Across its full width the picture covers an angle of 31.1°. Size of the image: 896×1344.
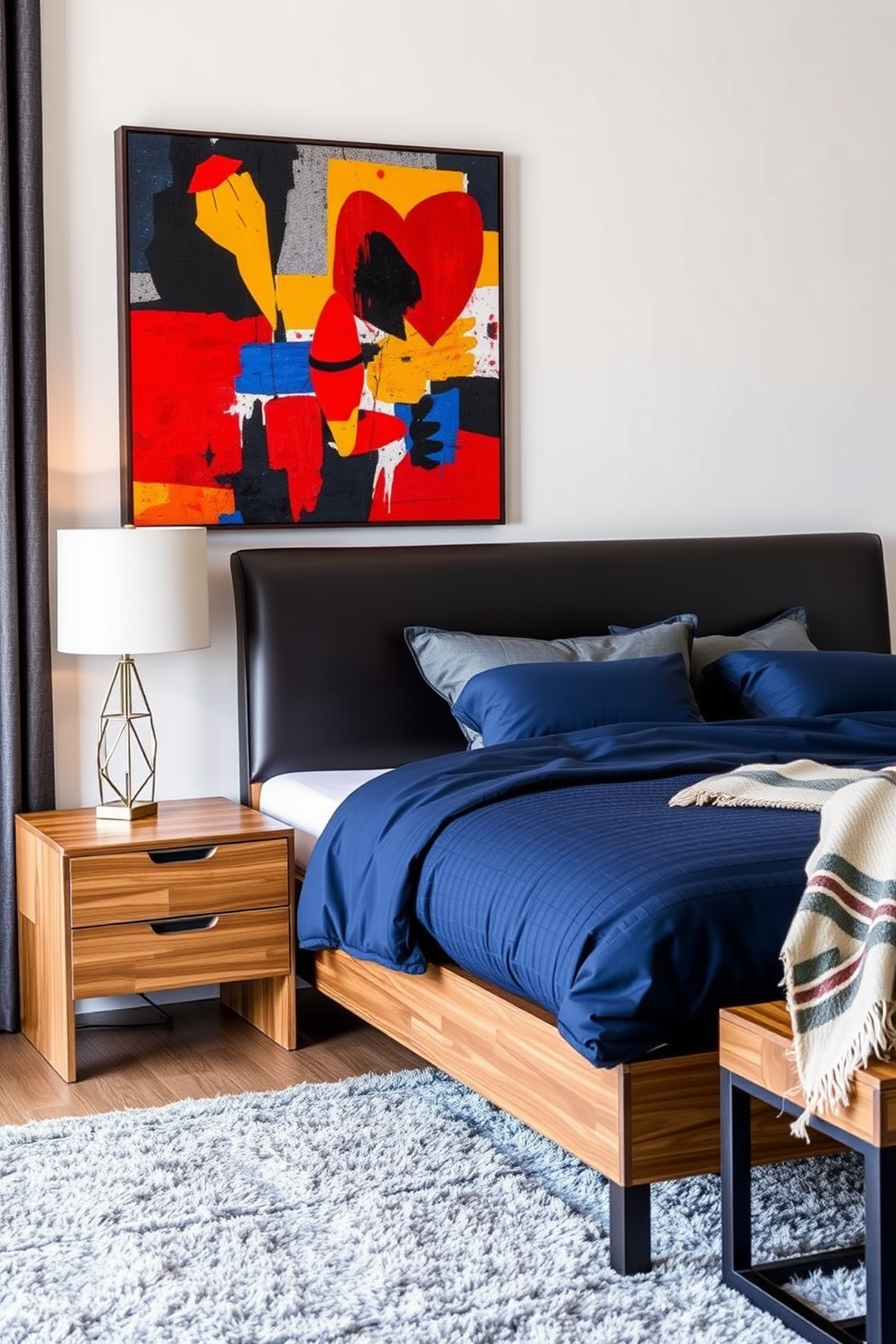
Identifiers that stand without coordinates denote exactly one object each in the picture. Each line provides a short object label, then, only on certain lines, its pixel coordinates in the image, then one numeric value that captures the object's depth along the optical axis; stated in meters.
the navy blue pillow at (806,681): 4.07
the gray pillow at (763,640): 4.34
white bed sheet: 3.74
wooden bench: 2.08
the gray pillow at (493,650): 4.08
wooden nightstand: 3.53
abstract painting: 4.05
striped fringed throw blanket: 2.16
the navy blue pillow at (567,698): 3.80
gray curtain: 3.80
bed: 2.50
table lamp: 3.64
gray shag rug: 2.37
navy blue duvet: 2.45
